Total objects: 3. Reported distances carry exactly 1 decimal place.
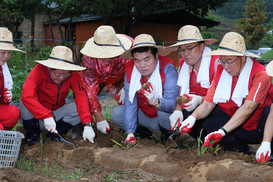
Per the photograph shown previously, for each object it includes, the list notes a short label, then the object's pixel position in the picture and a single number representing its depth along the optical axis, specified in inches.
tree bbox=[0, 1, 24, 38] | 487.5
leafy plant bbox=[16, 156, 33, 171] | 114.8
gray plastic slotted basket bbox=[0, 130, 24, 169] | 107.2
